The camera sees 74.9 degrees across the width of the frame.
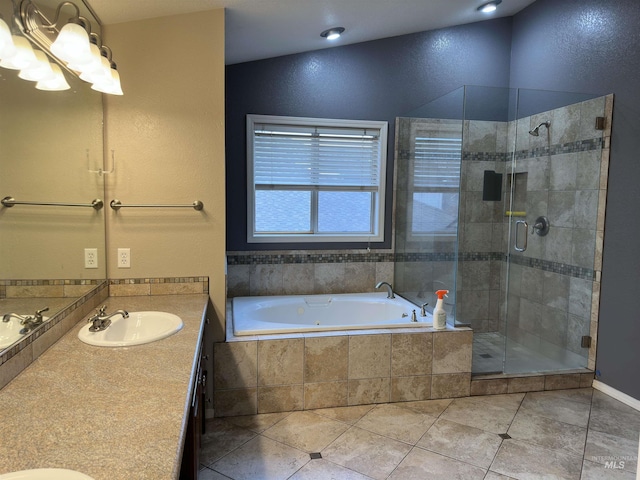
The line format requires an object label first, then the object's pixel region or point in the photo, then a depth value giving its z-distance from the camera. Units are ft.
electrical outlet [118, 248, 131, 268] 8.03
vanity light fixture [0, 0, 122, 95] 4.43
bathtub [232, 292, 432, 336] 11.12
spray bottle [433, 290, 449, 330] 9.62
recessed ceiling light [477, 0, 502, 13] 11.28
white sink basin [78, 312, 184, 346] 6.05
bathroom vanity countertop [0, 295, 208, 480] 2.92
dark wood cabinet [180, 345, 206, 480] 4.81
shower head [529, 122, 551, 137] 11.39
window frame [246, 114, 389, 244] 11.76
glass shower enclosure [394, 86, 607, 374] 10.52
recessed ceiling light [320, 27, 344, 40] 10.42
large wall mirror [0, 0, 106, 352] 4.47
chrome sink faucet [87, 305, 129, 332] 5.83
